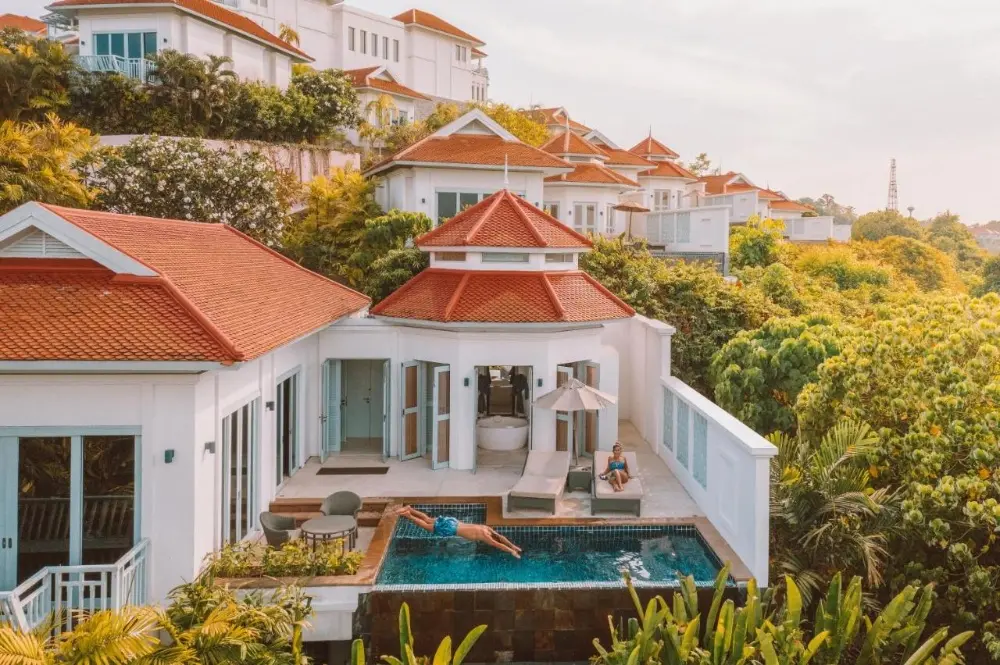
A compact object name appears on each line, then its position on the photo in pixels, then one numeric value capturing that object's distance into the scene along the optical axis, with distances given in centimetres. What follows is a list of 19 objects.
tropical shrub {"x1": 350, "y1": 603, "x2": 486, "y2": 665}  888
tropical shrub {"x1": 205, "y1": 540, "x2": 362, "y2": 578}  1141
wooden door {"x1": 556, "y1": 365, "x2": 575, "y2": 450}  1794
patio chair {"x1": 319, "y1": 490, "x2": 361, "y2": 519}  1358
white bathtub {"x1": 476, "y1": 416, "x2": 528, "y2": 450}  1914
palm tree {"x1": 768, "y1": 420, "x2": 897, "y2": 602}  1253
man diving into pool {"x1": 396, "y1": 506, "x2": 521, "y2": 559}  1334
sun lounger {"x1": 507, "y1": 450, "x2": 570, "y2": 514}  1470
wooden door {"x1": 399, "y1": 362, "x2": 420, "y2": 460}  1812
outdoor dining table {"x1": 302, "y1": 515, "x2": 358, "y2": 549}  1242
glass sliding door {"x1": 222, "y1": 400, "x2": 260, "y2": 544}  1243
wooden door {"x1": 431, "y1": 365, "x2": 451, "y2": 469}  1747
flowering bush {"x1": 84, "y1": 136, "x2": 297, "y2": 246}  2864
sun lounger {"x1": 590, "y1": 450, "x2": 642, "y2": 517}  1460
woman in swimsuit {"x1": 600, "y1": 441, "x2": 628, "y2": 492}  1495
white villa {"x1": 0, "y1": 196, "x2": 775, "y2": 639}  1034
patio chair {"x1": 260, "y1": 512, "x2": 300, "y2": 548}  1233
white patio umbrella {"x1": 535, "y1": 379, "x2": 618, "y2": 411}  1627
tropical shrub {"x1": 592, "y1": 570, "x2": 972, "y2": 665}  924
